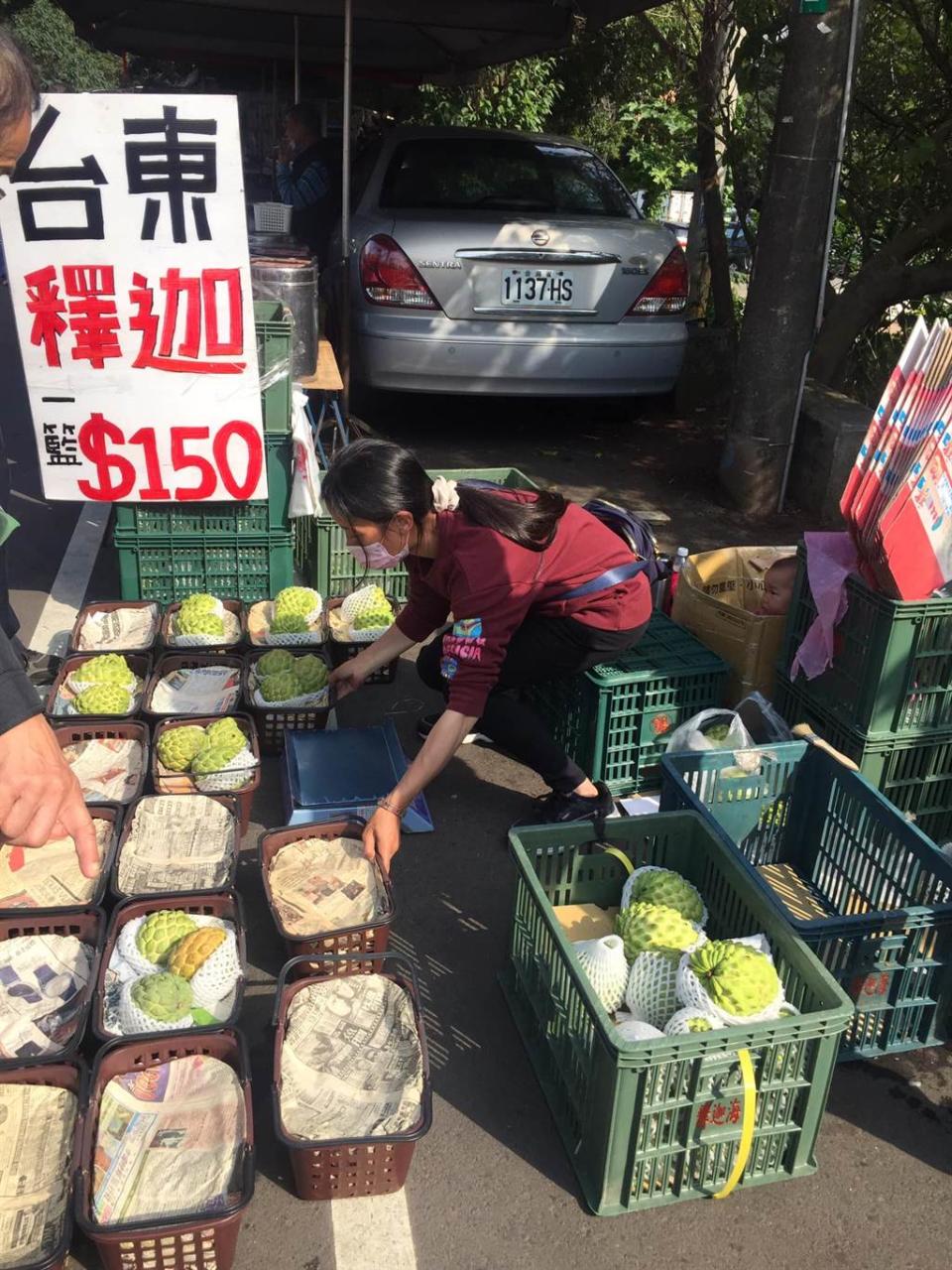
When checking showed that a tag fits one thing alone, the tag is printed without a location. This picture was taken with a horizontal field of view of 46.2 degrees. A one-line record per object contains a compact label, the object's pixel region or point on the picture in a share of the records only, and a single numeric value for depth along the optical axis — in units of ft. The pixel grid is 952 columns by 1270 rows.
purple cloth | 10.72
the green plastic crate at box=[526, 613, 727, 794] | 11.69
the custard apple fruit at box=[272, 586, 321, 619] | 13.56
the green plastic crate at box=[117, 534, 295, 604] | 14.71
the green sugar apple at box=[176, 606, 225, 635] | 13.38
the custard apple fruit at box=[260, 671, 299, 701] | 12.27
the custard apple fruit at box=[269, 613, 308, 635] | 13.34
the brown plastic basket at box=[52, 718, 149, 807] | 11.46
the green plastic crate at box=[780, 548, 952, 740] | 10.23
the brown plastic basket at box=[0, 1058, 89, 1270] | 7.30
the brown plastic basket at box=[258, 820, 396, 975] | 8.66
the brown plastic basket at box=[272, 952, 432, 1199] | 7.06
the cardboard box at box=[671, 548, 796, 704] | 12.63
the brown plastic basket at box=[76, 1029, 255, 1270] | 6.38
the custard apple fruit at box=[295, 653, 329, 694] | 12.35
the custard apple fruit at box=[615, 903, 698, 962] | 8.48
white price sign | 12.91
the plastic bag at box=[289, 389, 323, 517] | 14.58
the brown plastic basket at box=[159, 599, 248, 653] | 13.32
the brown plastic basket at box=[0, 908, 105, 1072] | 8.63
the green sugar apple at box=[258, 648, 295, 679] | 12.56
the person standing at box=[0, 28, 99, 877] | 5.51
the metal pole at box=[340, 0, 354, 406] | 19.32
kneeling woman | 9.57
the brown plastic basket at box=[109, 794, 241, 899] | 8.99
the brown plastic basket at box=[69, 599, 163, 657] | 13.37
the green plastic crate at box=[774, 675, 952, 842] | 10.67
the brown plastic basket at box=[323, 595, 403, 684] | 13.65
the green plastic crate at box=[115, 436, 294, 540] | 14.53
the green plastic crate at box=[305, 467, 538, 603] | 14.88
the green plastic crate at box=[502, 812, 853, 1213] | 7.00
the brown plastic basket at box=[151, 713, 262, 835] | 10.84
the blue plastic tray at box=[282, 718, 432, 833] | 11.18
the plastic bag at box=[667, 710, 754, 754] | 11.05
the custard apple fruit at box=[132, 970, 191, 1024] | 7.80
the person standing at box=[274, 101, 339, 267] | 23.17
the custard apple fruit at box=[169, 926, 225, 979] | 8.19
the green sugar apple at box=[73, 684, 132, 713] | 11.87
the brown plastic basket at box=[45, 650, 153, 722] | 11.75
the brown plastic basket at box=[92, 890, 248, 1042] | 8.39
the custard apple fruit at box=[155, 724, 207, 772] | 11.02
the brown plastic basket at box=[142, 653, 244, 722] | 12.76
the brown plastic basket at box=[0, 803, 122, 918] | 8.63
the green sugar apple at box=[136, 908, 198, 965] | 8.36
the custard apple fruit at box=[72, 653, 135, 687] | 12.27
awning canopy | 22.38
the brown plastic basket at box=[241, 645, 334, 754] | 12.20
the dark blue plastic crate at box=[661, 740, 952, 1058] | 8.43
